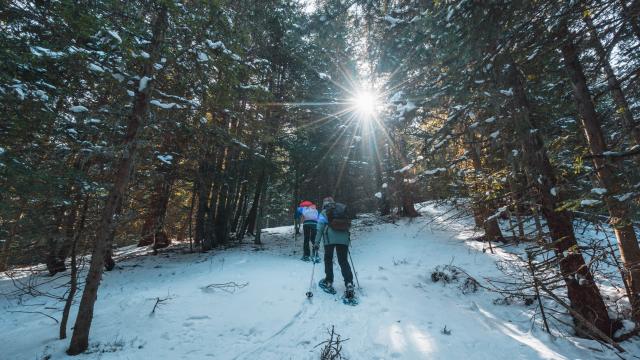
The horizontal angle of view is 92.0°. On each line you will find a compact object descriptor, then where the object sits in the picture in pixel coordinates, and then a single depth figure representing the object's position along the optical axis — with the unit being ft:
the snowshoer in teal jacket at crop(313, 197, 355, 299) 23.98
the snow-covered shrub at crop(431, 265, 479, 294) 26.27
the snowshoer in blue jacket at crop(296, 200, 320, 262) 37.06
